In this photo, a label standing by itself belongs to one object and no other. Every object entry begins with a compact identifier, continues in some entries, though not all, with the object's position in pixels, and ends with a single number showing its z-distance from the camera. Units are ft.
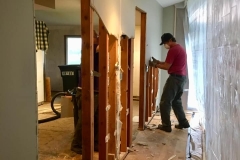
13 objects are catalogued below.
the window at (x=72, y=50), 27.58
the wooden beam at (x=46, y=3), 12.22
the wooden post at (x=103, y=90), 8.65
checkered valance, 20.94
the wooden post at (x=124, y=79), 11.21
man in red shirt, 14.39
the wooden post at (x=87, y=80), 7.49
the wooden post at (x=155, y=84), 18.91
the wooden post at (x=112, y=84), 9.72
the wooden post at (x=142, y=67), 14.87
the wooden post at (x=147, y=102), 16.26
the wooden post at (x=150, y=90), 17.10
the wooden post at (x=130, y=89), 11.81
